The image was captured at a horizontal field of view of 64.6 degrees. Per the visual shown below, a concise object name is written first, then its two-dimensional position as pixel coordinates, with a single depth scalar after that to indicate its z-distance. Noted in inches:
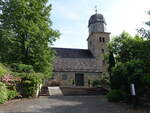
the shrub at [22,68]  451.7
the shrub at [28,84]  404.1
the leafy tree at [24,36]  492.4
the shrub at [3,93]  305.6
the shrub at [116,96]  356.0
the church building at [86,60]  833.4
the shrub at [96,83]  705.1
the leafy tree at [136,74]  284.1
